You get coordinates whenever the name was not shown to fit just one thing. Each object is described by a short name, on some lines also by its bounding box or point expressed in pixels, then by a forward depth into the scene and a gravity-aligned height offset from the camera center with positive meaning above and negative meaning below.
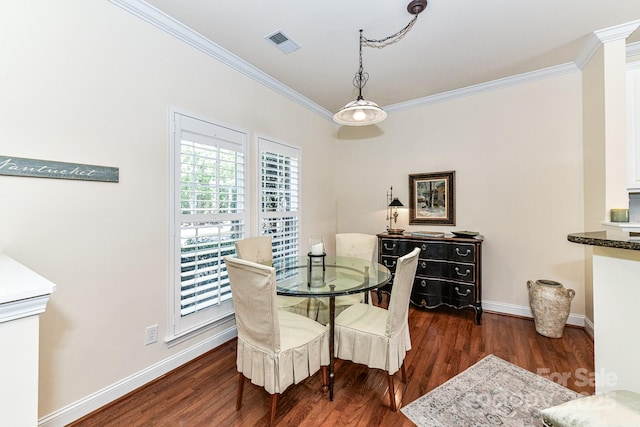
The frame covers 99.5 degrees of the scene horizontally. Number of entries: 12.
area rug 1.74 -1.31
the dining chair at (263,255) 2.53 -0.41
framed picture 3.74 +0.22
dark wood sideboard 3.20 -0.69
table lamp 3.94 +0.06
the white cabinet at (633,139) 2.49 +0.68
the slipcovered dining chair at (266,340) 1.59 -0.83
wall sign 1.53 +0.28
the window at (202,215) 2.31 +0.00
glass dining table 1.91 -0.52
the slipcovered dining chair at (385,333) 1.83 -0.85
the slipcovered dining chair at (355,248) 2.70 -0.39
